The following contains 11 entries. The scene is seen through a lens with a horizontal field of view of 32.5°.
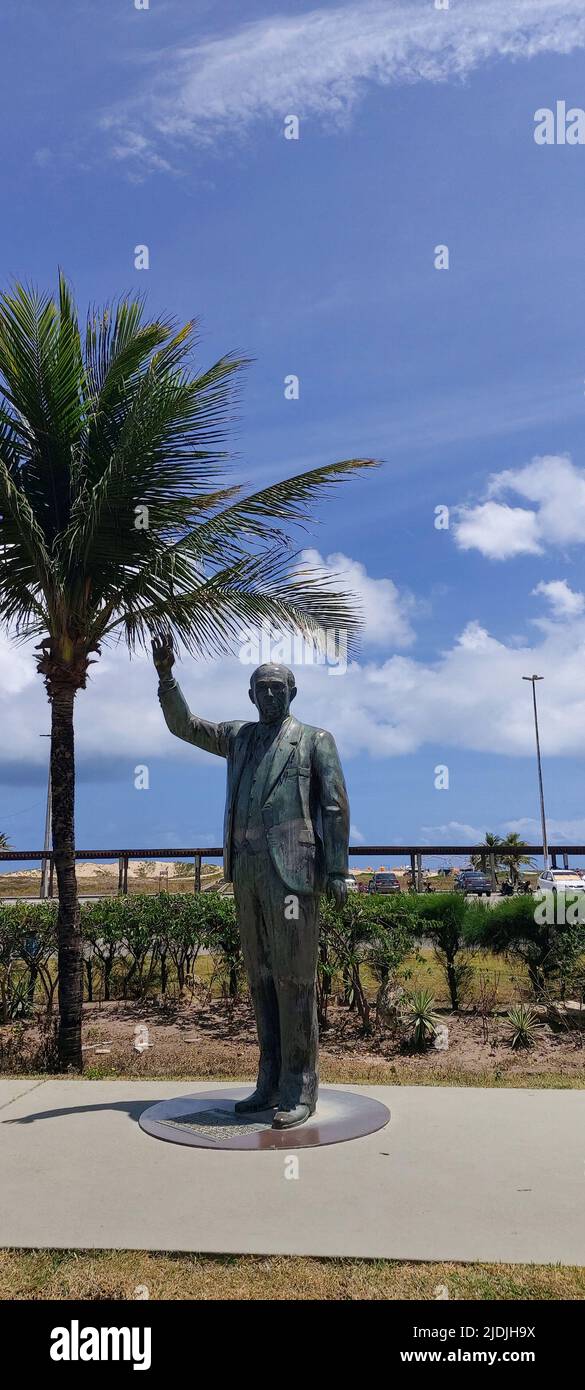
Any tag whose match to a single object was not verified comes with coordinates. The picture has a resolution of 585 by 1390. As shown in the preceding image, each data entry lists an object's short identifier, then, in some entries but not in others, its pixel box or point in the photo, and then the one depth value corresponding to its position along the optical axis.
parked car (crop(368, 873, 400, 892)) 32.69
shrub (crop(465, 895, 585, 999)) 9.59
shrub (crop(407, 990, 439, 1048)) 8.48
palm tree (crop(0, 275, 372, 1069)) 7.53
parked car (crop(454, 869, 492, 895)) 37.38
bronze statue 5.22
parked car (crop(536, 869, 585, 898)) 28.35
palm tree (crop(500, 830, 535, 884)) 42.86
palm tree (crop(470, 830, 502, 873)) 23.47
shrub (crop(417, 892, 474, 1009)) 10.16
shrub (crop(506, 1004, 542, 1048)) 8.45
